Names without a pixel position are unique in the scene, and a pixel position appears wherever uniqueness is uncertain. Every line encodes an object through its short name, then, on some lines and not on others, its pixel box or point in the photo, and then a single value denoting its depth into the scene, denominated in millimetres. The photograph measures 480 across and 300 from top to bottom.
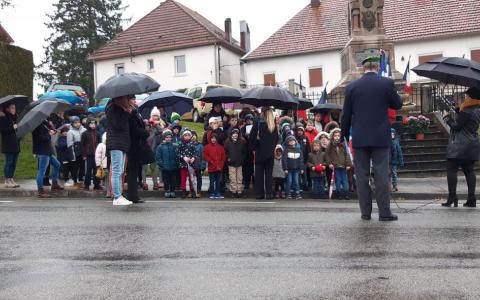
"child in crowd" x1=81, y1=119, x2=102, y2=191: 14312
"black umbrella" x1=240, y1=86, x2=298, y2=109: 13438
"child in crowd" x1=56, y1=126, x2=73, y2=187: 14727
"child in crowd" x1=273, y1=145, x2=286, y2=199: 13664
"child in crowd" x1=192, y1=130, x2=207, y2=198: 13469
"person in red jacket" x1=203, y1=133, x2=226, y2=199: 13477
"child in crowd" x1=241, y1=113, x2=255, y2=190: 14195
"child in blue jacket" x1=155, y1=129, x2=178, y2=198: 13445
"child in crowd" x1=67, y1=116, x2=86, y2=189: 14729
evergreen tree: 65125
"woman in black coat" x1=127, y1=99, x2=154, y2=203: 11047
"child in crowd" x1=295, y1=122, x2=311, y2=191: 14164
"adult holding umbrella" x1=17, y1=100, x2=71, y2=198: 12723
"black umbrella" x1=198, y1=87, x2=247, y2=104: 15352
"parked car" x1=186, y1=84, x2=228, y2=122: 32969
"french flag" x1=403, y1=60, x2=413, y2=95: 21198
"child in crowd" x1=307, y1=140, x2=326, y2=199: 13797
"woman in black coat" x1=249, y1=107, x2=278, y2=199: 13219
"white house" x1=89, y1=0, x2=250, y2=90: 51094
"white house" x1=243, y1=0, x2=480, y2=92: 44156
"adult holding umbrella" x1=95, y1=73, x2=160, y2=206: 10719
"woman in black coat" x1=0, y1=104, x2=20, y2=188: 14047
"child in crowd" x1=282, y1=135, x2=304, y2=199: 13625
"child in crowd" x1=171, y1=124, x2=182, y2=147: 13566
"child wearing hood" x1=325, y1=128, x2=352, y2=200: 13711
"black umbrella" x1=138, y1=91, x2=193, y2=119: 16219
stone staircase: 18672
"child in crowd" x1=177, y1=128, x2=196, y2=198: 13367
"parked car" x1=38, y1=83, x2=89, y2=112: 26922
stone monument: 23391
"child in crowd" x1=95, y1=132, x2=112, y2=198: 13742
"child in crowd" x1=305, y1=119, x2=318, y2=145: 14899
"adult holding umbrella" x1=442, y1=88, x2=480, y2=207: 10594
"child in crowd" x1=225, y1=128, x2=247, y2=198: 13555
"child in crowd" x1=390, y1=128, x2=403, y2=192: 14500
